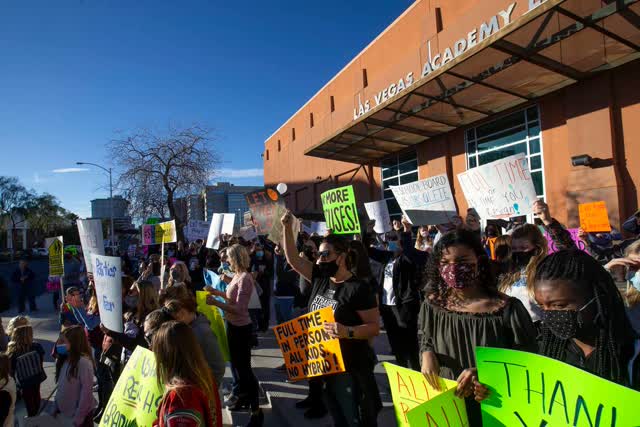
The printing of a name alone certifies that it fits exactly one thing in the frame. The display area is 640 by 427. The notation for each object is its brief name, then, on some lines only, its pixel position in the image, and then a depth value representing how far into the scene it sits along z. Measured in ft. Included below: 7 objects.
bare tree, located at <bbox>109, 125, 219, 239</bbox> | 75.36
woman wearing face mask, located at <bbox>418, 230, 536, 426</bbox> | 6.54
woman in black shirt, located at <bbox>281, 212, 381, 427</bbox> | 9.63
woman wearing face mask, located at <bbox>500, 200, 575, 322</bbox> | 9.59
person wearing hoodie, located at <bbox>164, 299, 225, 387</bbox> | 10.80
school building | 24.66
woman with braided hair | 4.99
